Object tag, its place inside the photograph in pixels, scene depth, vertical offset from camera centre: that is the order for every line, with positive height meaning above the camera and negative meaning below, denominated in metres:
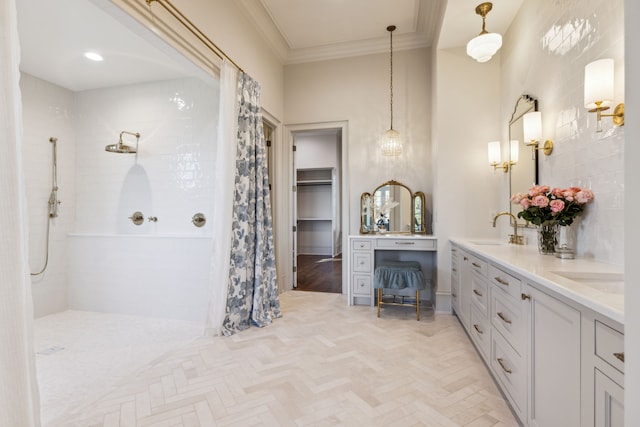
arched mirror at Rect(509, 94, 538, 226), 2.37 +0.47
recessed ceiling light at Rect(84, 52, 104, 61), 2.80 +1.57
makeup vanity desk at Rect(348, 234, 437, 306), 3.28 -0.59
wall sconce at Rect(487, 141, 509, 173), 2.95 +0.56
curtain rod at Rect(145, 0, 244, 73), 1.93 +1.42
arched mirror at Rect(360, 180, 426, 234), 3.67 +0.00
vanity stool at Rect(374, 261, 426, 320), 2.92 -0.71
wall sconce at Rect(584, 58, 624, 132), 1.42 +0.61
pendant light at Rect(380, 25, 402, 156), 3.63 +0.88
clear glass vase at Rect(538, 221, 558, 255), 1.92 -0.20
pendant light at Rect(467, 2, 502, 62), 2.48 +1.47
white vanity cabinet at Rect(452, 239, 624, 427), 0.85 -0.54
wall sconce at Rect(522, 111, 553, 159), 2.18 +0.62
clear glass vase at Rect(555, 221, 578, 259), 1.73 -0.21
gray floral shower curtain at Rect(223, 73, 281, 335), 2.73 -0.22
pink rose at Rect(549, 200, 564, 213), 1.73 +0.02
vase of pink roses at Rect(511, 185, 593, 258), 1.72 -0.03
